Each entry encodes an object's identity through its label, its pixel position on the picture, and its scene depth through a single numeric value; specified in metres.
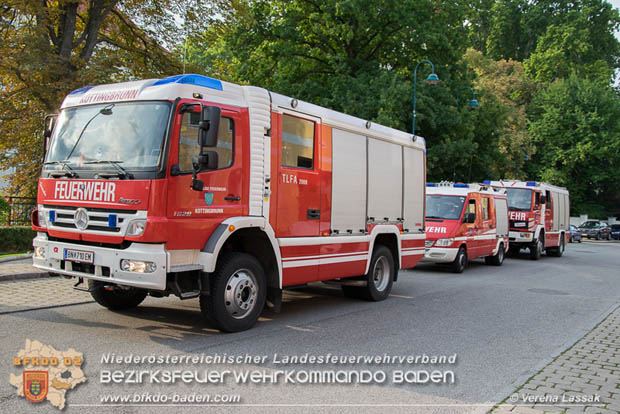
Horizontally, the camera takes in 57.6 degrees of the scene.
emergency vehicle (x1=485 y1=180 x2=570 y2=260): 21.48
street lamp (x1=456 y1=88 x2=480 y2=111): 25.23
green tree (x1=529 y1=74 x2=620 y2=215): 47.41
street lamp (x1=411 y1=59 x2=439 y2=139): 20.91
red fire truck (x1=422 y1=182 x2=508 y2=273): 15.29
